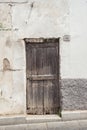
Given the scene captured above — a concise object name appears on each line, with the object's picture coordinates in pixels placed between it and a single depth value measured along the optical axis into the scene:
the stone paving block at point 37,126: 4.43
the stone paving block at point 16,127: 4.44
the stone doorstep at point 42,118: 4.57
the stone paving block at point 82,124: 4.37
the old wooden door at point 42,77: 4.68
